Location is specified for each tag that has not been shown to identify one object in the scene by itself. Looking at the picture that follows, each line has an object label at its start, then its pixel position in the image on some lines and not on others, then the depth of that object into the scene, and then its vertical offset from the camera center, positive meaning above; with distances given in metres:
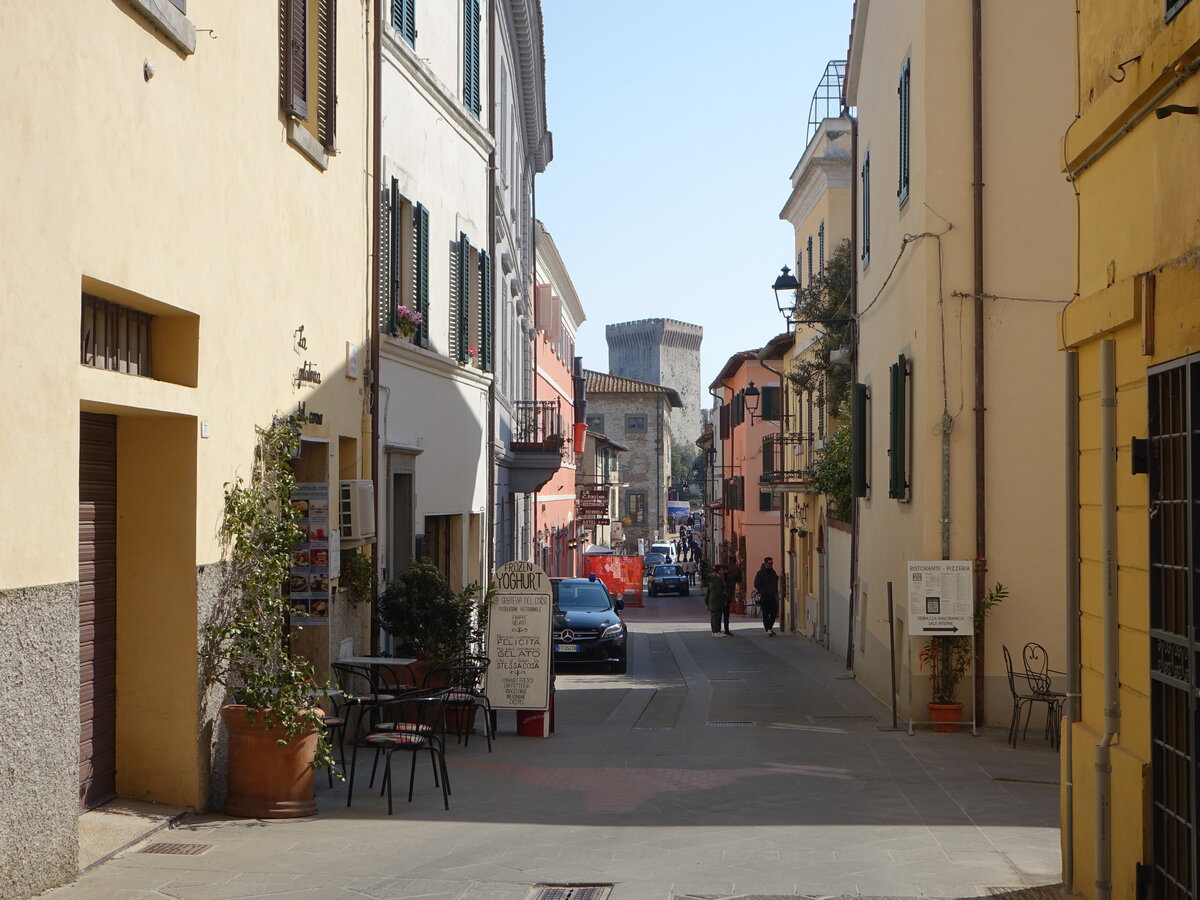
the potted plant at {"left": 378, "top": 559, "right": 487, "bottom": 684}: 12.57 -1.09
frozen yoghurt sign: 12.59 -1.30
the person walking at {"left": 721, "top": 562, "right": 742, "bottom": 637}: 39.57 -2.34
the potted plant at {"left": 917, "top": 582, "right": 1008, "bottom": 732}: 13.20 -1.63
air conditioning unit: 11.77 -0.08
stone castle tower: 116.13 +12.49
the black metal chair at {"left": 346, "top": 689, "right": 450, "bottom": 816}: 8.65 -1.54
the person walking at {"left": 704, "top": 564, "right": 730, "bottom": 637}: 30.84 -2.32
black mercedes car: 20.94 -2.10
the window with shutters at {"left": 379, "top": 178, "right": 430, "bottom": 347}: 13.60 +2.43
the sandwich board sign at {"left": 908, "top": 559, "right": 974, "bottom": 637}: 13.05 -0.91
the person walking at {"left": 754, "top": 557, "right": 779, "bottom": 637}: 31.11 -2.09
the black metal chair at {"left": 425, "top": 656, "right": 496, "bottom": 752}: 11.96 -1.69
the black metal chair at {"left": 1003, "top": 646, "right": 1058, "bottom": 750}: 12.32 -1.81
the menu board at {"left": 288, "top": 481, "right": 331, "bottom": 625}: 10.95 -0.45
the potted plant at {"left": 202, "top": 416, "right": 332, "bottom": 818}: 8.30 -1.09
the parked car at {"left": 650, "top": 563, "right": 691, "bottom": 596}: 55.72 -3.32
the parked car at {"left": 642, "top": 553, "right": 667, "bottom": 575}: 64.75 -2.98
